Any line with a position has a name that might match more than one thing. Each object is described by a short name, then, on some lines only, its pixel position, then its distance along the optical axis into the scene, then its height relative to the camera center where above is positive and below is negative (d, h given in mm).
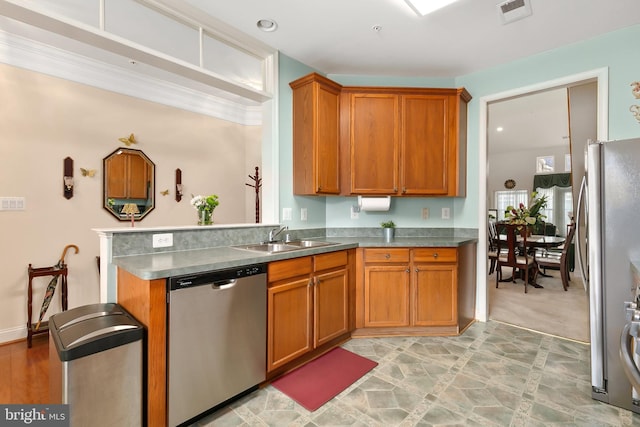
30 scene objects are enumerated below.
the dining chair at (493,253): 4992 -740
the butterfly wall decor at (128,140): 3467 +839
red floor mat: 1947 -1174
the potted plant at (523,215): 4805 -66
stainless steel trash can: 1299 -703
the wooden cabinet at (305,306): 2066 -712
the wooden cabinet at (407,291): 2795 -732
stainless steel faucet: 2688 -177
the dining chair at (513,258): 4539 -724
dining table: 4763 -540
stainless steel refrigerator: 1777 -255
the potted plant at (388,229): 3096 -179
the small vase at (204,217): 2433 -35
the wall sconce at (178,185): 3963 +363
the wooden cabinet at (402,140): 3037 +719
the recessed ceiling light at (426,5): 2104 +1450
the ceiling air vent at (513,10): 2160 +1468
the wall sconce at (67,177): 3078 +368
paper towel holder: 3129 +91
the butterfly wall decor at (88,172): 3193 +436
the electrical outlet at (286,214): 2880 -17
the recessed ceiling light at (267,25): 2406 +1511
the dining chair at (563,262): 4500 -793
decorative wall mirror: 3387 +356
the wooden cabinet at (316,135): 2783 +725
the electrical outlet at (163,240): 2008 -183
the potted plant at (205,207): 2428 +45
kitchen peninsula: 1526 -422
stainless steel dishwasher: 1572 -715
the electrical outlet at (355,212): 3367 -2
